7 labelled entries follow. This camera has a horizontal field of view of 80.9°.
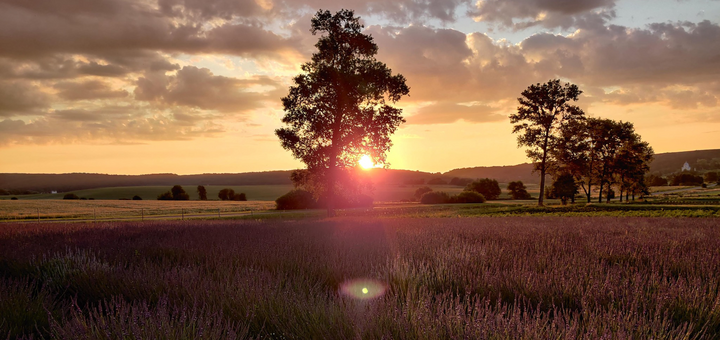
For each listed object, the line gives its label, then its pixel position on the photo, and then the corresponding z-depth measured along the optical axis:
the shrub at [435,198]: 54.22
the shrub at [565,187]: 49.84
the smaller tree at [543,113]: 35.97
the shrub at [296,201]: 50.97
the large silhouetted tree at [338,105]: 23.95
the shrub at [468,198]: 53.47
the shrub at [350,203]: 51.09
